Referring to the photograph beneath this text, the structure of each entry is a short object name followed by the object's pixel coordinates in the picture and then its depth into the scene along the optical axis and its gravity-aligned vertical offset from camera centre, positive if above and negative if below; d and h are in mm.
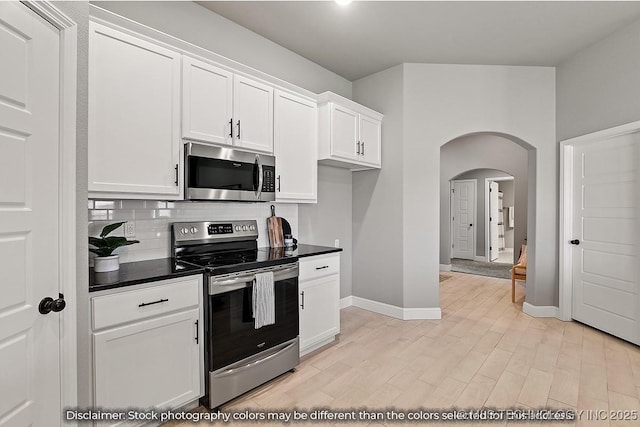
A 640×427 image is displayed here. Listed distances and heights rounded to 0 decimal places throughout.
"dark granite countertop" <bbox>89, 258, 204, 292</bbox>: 1664 -353
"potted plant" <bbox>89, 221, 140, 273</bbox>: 1887 -209
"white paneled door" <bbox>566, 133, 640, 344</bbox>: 3057 -216
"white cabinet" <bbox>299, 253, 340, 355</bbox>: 2717 -778
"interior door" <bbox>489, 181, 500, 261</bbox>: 8133 -192
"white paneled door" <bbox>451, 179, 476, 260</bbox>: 8281 -111
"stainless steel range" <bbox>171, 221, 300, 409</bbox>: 2029 -669
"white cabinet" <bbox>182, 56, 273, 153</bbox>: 2256 +813
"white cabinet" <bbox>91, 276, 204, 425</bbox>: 1641 -750
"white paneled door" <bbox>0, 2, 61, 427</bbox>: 1215 -12
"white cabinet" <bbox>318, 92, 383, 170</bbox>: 3277 +884
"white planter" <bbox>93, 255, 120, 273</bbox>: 1888 -300
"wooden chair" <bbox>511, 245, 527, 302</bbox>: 4336 -805
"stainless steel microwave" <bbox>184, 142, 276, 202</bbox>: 2264 +305
